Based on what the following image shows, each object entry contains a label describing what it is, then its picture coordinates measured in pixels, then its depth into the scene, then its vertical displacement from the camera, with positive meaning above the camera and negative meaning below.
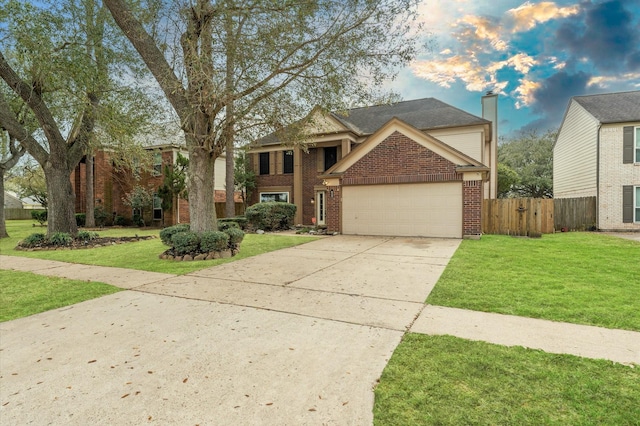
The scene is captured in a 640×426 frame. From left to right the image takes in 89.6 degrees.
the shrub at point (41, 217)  23.65 -0.76
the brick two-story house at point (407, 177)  11.93 +1.06
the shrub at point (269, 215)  16.28 -0.53
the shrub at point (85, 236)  12.20 -1.14
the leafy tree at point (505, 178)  25.91 +2.03
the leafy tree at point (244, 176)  19.94 +1.79
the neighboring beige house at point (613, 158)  15.09 +2.14
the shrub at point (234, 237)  9.28 -0.92
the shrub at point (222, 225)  11.67 -0.74
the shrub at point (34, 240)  11.18 -1.18
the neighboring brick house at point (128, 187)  20.56 +1.35
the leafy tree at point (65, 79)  9.12 +4.01
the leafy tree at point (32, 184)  19.73 +2.24
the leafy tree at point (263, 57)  7.09 +3.45
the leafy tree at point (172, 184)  18.88 +1.26
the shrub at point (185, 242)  8.38 -0.97
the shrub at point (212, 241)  8.51 -0.96
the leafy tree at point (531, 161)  30.69 +4.39
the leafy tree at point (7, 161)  14.87 +2.21
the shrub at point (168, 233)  8.88 -0.76
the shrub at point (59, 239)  11.27 -1.15
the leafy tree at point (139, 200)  20.02 +0.36
